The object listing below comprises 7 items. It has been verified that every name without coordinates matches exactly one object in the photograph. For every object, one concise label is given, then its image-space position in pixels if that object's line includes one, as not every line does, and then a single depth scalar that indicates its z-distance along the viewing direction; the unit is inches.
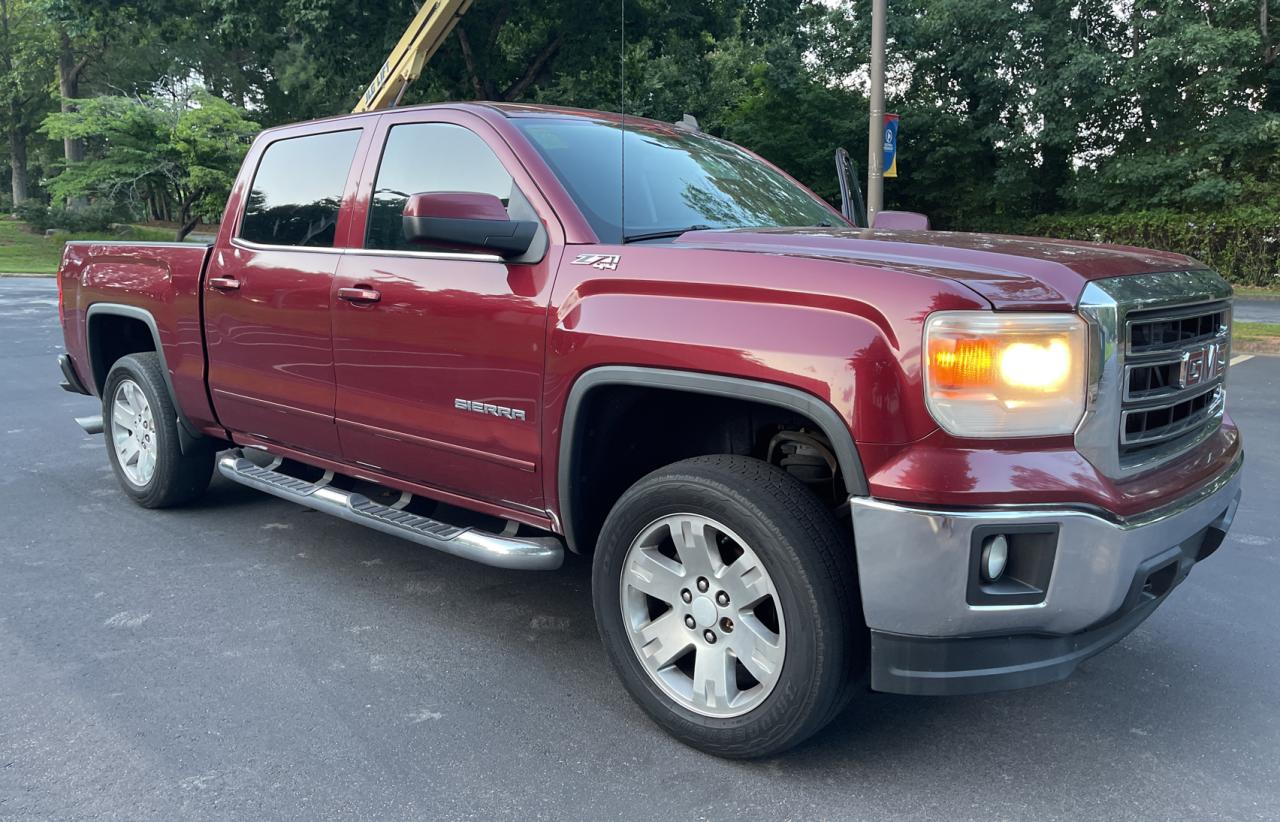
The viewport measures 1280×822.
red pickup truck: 95.0
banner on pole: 465.7
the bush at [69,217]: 1299.2
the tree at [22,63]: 1530.5
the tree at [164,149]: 1105.4
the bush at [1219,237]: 806.5
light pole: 446.0
